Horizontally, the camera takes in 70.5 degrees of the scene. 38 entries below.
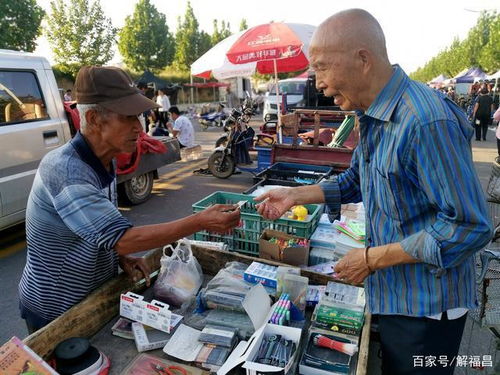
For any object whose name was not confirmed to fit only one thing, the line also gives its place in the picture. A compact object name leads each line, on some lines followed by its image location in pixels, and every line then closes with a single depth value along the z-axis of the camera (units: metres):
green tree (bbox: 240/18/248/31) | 56.45
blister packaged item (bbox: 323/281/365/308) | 1.75
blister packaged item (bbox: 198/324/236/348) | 1.50
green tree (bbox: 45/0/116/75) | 23.61
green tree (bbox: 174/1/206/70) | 39.59
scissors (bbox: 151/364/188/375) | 1.39
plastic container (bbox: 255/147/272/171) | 6.84
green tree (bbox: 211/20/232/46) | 46.59
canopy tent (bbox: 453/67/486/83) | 35.47
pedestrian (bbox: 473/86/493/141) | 13.11
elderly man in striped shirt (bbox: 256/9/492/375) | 1.12
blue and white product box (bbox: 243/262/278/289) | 1.92
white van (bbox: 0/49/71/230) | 4.18
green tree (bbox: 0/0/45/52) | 18.89
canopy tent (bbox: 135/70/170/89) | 24.11
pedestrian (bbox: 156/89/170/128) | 14.16
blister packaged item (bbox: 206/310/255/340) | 1.57
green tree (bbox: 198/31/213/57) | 40.84
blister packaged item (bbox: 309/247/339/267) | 2.52
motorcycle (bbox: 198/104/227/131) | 18.64
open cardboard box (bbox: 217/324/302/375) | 1.27
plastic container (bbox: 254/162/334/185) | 3.91
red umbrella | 6.14
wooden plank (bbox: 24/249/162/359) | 1.40
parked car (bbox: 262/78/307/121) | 15.46
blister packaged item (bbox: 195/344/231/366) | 1.42
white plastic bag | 1.88
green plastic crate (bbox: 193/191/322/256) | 2.58
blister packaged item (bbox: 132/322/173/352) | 1.51
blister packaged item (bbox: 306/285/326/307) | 1.82
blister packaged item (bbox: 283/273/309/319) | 1.78
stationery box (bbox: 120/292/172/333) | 1.59
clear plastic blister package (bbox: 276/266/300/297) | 1.86
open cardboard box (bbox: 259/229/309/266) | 2.41
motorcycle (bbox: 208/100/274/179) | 8.00
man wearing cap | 1.40
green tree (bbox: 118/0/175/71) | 33.97
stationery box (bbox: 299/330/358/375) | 1.38
